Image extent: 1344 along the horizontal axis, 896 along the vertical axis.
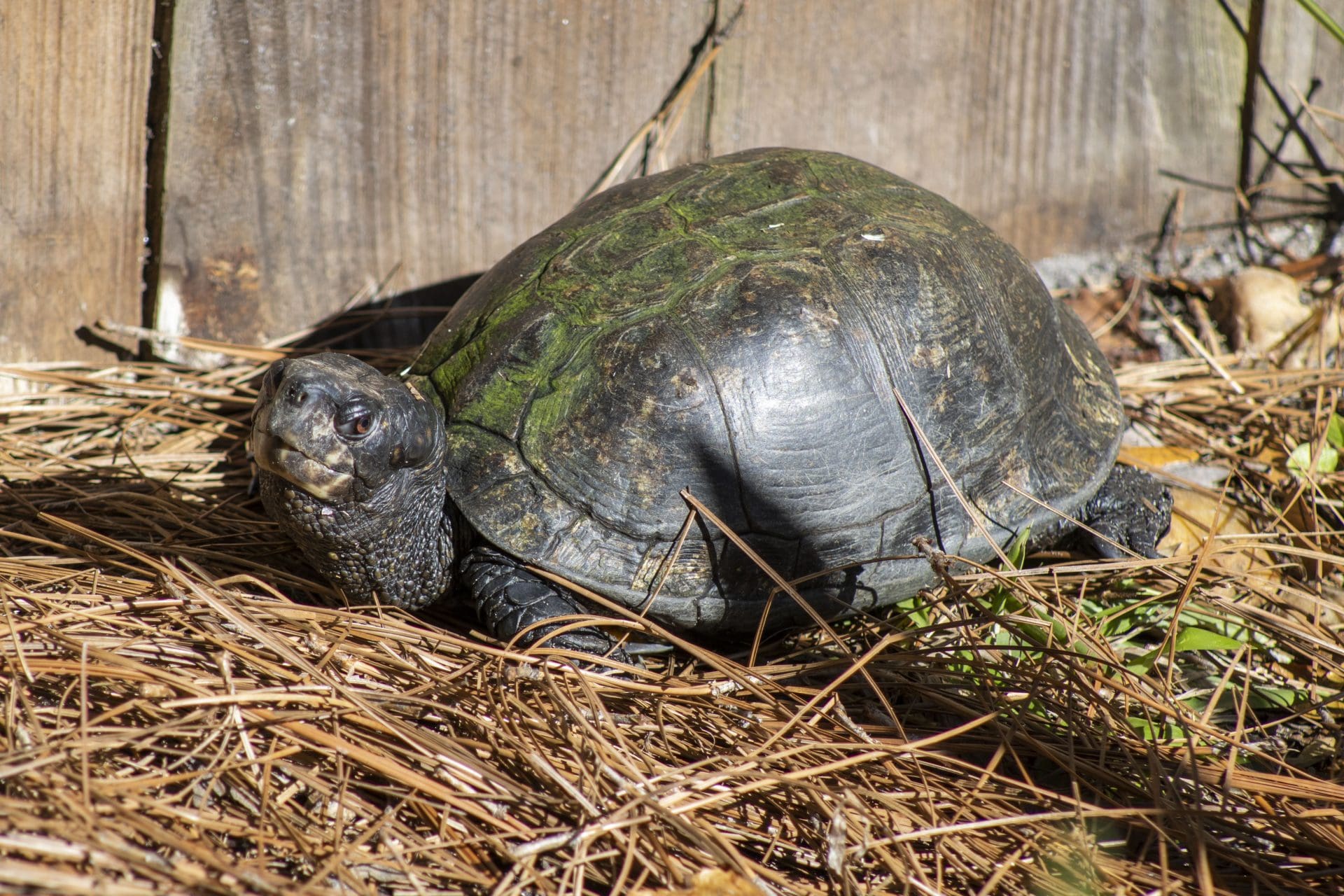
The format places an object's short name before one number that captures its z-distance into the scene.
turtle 4.14
